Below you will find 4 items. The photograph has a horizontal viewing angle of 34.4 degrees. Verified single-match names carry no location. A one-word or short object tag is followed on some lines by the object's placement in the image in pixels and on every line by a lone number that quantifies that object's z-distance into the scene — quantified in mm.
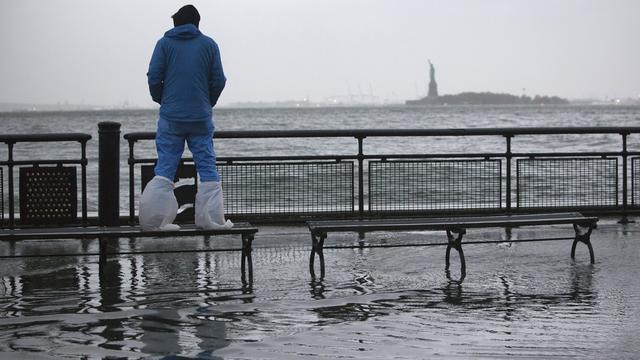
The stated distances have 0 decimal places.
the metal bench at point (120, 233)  8782
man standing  9016
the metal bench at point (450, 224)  9125
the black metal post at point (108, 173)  12047
